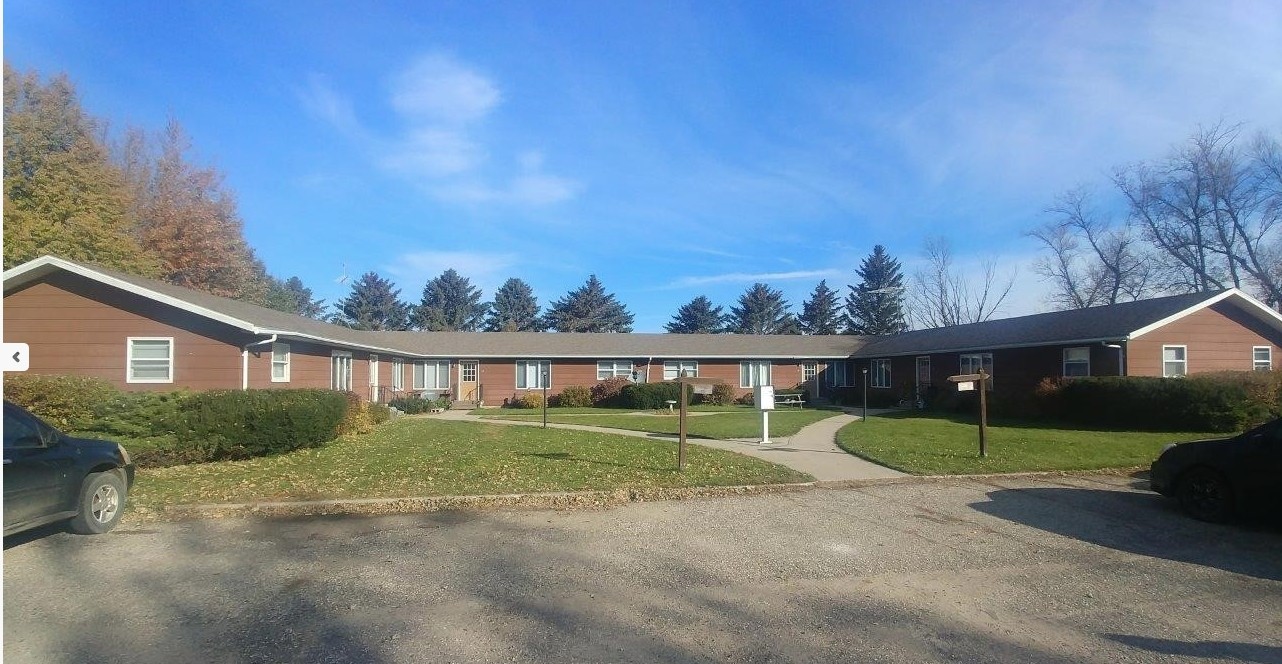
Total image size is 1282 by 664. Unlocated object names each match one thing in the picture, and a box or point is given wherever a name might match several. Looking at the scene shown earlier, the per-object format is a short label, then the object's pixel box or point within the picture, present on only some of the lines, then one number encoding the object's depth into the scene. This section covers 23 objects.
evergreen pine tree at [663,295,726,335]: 79.31
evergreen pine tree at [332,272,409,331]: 74.94
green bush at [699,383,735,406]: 34.91
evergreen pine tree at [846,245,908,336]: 68.38
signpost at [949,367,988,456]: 13.90
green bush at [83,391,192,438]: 12.47
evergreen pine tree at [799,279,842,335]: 75.81
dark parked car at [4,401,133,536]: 7.05
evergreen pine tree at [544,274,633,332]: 74.31
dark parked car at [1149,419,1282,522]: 8.46
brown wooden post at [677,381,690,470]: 11.94
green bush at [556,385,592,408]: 33.62
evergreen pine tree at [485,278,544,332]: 76.44
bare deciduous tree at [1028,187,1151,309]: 45.53
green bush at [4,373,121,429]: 12.31
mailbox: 16.25
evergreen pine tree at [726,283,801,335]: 76.88
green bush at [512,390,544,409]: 33.12
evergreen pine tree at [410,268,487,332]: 75.31
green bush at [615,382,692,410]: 32.03
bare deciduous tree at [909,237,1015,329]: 56.06
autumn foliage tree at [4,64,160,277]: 26.77
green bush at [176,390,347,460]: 12.89
